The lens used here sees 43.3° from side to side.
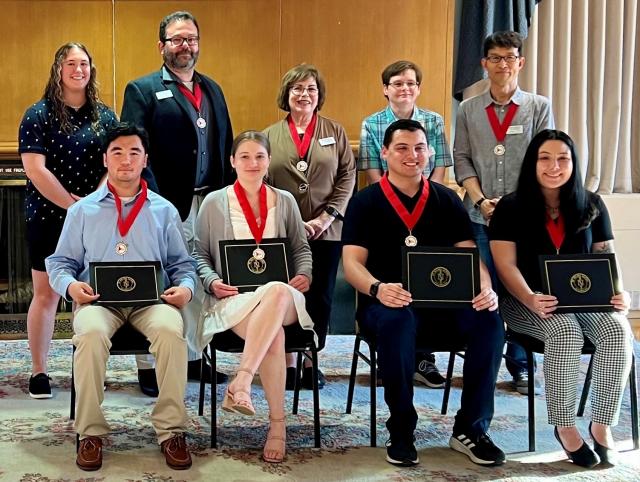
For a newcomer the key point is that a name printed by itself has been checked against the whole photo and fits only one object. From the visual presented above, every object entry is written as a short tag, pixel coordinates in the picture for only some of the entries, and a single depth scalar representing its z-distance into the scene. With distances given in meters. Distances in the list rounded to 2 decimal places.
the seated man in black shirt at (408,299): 2.87
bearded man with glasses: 3.57
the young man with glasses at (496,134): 3.72
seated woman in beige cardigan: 2.89
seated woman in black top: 2.90
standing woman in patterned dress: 3.51
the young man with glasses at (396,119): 3.82
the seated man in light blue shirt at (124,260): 2.79
